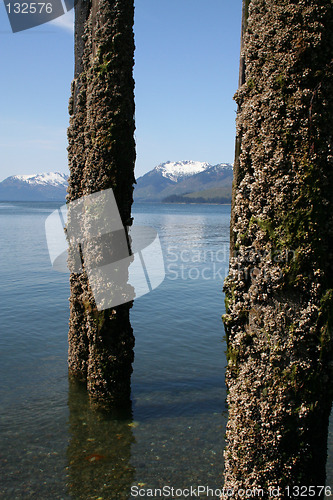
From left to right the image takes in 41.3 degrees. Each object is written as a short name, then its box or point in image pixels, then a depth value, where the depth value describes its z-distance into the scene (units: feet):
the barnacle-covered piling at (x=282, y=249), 11.20
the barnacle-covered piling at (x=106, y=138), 22.80
